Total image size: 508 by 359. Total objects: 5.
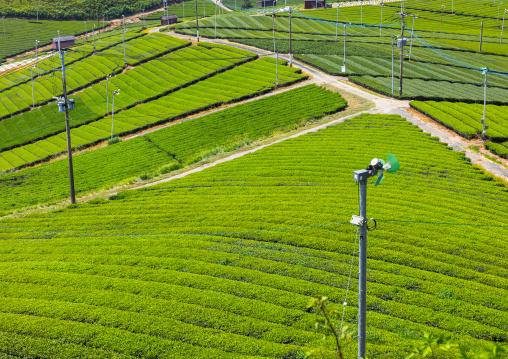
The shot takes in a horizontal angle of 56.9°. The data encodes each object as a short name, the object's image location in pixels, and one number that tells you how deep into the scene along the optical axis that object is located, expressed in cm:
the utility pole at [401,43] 6741
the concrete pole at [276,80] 7969
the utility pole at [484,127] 4924
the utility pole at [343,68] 8295
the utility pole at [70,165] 3878
